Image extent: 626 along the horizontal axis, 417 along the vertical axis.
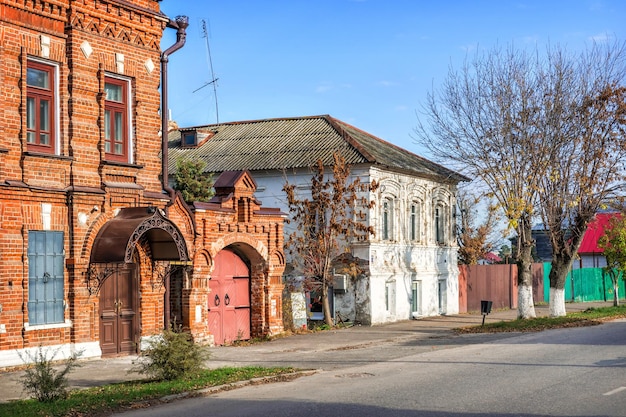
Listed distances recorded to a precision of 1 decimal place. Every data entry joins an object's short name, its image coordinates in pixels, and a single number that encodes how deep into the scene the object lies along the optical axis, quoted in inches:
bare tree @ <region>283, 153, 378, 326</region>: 1138.7
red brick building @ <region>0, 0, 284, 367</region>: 694.5
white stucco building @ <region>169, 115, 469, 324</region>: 1214.9
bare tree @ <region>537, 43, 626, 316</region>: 1156.5
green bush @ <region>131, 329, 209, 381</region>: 585.9
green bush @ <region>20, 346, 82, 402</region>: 505.0
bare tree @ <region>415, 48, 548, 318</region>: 1144.8
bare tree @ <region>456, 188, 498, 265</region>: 1881.2
